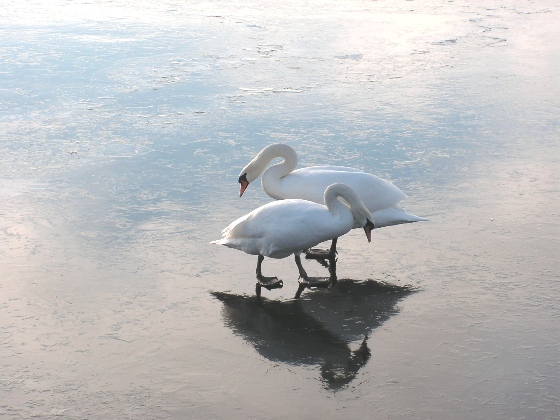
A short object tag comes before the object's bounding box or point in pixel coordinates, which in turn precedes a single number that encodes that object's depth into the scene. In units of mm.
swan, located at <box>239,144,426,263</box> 6340
